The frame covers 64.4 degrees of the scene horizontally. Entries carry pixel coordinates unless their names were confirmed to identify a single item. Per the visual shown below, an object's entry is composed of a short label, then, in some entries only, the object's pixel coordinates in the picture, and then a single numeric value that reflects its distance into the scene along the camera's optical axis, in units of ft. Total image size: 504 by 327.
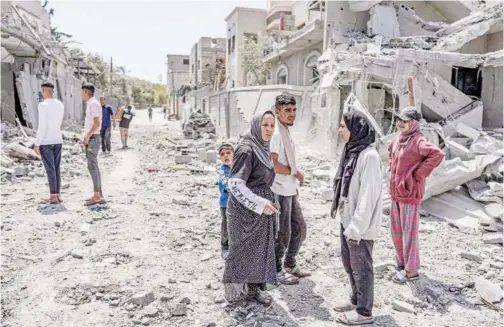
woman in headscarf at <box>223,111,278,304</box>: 8.80
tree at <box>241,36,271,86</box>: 84.41
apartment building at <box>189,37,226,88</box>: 116.06
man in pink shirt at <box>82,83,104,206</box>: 17.74
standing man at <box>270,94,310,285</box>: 10.71
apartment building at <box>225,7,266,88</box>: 89.97
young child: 11.73
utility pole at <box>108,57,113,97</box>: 117.62
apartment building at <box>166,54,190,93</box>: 160.15
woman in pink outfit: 11.59
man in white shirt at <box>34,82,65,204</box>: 17.06
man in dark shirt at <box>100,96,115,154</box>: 34.06
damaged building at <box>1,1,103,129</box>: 37.70
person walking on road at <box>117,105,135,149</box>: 39.22
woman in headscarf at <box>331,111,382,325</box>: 8.46
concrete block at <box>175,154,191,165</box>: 31.65
